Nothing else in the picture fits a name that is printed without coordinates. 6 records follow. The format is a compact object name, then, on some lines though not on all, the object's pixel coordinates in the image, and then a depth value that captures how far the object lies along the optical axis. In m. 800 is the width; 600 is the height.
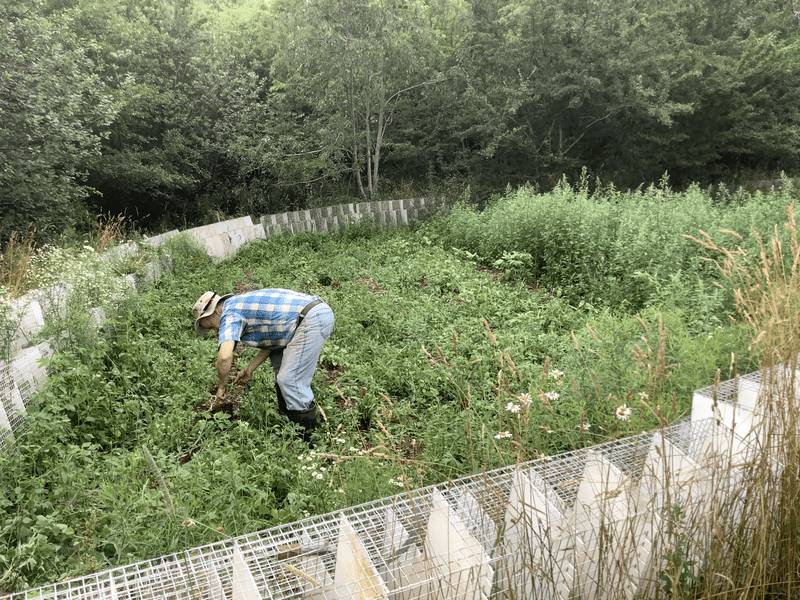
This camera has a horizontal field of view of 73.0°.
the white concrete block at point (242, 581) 1.68
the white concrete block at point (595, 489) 1.98
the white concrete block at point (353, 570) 1.74
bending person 4.45
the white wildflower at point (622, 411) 2.01
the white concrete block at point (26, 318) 4.68
